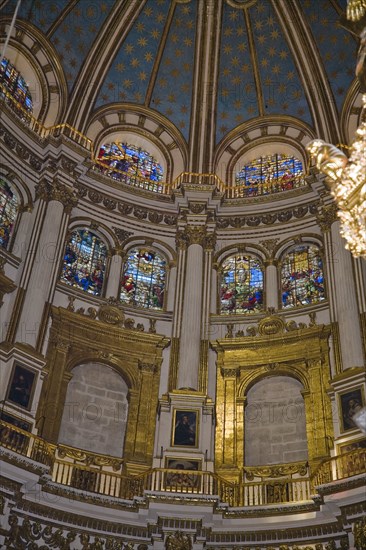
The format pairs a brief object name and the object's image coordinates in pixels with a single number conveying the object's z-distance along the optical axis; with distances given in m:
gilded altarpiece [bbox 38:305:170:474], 19.11
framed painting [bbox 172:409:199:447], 19.00
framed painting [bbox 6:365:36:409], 17.72
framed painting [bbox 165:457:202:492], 17.80
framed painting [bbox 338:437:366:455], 17.23
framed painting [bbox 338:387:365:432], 17.95
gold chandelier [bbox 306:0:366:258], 12.23
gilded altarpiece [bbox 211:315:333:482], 19.09
